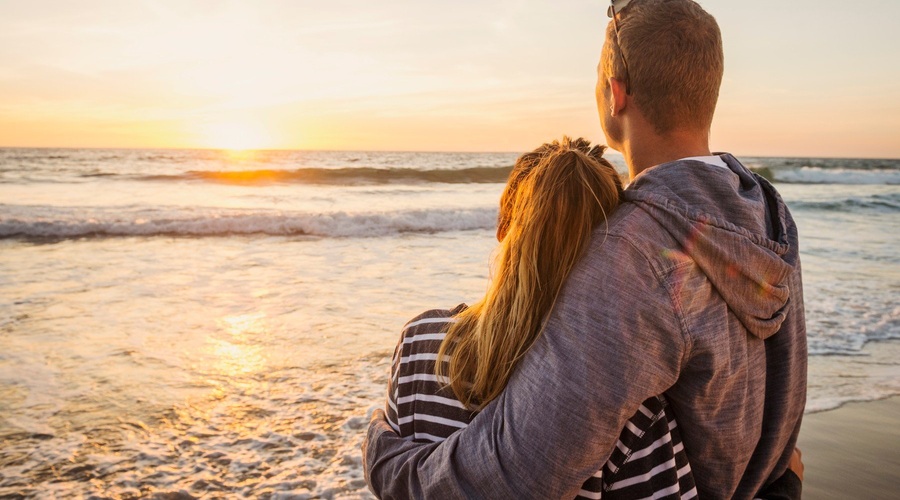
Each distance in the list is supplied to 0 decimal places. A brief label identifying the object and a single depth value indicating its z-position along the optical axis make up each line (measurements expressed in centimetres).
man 124
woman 138
